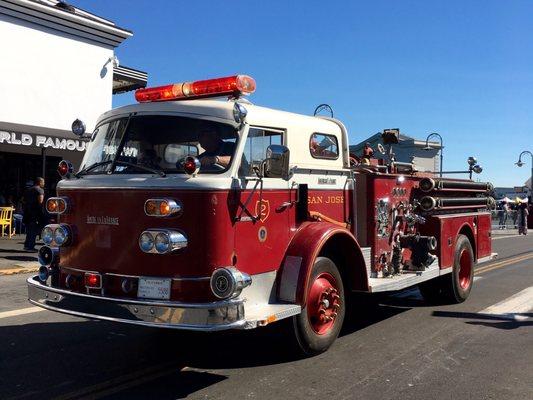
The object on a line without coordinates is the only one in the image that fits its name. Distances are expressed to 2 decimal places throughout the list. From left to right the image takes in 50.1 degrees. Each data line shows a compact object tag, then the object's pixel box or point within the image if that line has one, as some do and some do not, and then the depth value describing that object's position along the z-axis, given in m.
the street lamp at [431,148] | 10.98
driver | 4.89
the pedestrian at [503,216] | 33.62
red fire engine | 4.51
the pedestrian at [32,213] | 13.95
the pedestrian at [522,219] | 29.11
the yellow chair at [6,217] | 17.36
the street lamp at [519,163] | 40.93
